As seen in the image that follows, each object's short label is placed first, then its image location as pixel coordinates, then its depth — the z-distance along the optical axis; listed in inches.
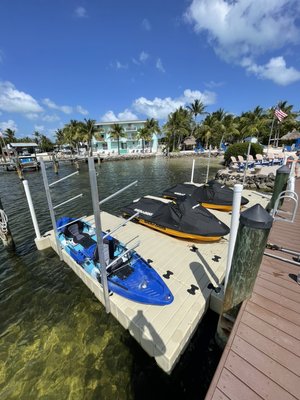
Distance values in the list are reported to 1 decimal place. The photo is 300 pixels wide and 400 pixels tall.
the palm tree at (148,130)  1882.4
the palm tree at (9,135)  2332.7
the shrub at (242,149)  1002.2
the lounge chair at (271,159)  876.8
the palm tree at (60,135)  2315.0
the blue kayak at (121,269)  162.2
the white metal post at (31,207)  255.7
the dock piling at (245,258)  106.0
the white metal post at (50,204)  186.6
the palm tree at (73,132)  1745.8
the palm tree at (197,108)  1926.8
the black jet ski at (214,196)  376.1
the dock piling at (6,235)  285.3
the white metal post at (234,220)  125.0
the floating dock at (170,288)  132.7
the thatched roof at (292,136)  1268.5
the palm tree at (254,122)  1574.8
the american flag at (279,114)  635.2
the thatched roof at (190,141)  2153.1
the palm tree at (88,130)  1710.1
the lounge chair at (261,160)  870.4
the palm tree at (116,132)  1828.2
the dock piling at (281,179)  293.1
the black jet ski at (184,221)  248.2
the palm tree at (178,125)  1801.2
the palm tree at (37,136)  2497.8
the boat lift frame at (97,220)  117.3
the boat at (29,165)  1215.2
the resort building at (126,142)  2131.2
